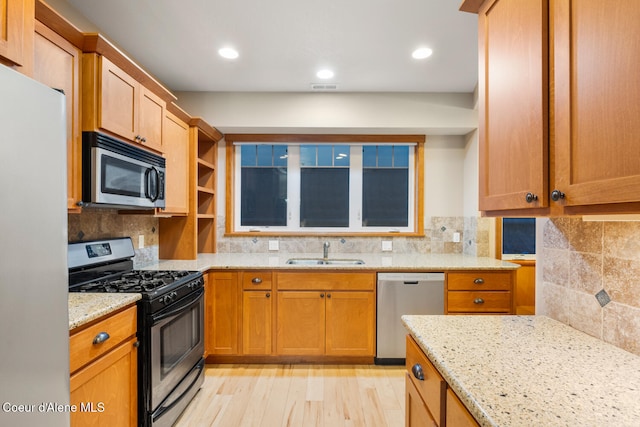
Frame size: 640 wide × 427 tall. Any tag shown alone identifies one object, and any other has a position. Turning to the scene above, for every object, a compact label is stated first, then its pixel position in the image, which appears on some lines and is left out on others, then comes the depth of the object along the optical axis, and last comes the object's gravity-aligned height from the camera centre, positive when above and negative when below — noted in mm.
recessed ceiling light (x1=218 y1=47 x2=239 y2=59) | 2455 +1273
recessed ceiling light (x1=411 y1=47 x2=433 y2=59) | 2453 +1276
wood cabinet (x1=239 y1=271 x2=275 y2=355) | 2725 -797
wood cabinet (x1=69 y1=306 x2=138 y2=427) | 1286 -693
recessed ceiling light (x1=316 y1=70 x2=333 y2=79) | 2778 +1254
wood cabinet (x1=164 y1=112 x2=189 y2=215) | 2498 +432
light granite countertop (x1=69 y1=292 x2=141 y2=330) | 1279 -398
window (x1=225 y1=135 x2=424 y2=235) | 3547 +330
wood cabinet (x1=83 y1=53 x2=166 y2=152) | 1656 +656
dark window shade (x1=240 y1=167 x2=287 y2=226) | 3566 +209
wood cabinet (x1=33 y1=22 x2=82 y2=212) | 1396 +641
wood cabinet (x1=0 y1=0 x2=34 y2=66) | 1066 +638
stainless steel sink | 3137 -442
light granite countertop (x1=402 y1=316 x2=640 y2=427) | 710 -428
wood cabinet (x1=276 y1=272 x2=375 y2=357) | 2725 -795
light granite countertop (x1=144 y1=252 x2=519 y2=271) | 2674 -401
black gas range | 1710 -597
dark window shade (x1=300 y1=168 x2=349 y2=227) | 3559 +223
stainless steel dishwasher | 2701 -713
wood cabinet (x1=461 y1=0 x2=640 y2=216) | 714 +307
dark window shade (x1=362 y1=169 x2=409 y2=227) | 3559 +224
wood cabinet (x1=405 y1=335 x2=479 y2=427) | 863 -554
